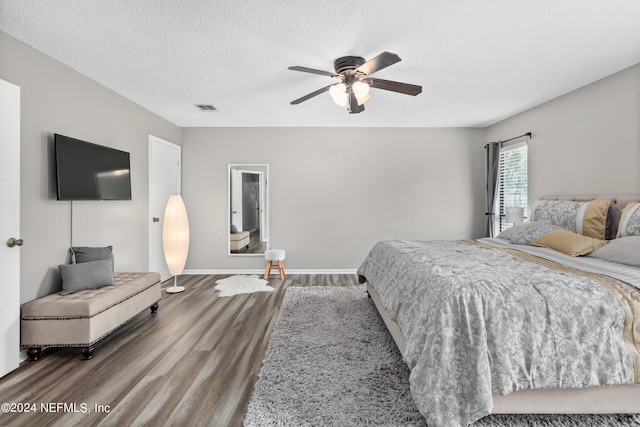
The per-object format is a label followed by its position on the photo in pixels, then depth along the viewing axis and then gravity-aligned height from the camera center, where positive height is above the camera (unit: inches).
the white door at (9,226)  86.6 -5.1
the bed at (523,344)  61.5 -29.2
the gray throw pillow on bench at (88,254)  115.6 -18.1
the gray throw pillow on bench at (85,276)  105.2 -24.4
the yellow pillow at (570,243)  103.7 -13.1
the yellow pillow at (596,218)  114.7 -4.7
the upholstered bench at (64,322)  93.4 -35.8
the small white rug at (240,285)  168.4 -46.5
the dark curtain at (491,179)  194.7 +18.3
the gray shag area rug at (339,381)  67.9 -47.7
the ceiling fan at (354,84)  101.7 +42.6
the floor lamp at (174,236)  170.6 -16.0
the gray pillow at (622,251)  87.9 -14.0
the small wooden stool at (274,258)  194.5 -32.7
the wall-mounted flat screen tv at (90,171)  108.5 +15.2
